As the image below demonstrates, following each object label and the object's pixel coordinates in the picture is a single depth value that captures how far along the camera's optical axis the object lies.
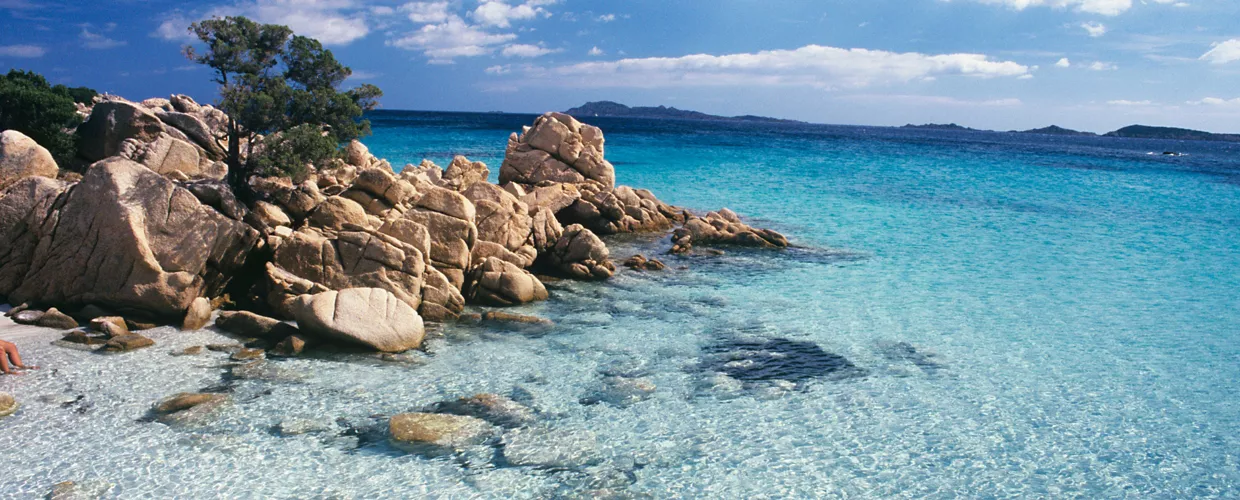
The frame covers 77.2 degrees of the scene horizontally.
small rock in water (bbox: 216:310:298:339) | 17.06
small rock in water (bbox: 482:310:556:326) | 19.33
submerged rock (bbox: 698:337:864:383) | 16.25
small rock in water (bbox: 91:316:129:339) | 16.42
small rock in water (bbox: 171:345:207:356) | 15.87
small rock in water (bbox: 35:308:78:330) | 16.78
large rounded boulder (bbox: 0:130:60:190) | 20.23
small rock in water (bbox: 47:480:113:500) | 10.61
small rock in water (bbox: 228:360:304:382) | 14.88
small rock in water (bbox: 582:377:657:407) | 14.61
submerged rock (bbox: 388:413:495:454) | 12.51
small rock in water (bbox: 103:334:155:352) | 15.84
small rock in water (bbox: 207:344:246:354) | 16.25
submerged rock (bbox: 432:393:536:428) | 13.55
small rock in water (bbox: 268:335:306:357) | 16.25
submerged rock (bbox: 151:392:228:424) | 13.02
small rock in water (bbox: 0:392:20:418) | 12.82
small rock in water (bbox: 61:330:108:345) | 16.14
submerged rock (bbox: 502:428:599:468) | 12.16
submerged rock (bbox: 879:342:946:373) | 17.03
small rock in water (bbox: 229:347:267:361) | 15.84
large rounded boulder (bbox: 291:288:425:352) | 16.55
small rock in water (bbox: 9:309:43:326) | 16.83
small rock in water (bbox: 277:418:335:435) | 12.79
